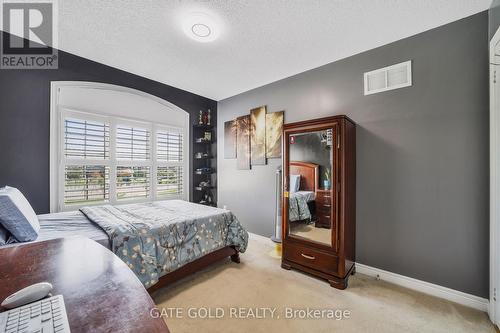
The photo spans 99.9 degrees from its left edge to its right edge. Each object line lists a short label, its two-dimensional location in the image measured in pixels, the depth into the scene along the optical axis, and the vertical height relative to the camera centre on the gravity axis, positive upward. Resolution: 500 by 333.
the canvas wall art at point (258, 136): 3.42 +0.51
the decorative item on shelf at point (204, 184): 4.04 -0.34
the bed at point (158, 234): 1.78 -0.65
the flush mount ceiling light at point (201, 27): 1.96 +1.38
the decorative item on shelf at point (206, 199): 4.20 -0.65
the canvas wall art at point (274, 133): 3.23 +0.52
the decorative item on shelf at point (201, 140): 4.02 +0.50
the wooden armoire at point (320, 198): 2.15 -0.35
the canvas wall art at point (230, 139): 3.88 +0.52
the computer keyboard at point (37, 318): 0.54 -0.42
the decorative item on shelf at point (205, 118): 4.12 +0.95
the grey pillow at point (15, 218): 1.49 -0.38
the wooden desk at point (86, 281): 0.57 -0.43
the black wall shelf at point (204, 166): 4.05 +0.01
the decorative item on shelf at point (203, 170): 4.01 -0.07
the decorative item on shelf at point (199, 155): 4.05 +0.22
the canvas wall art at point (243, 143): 3.64 +0.42
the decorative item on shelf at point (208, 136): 4.11 +0.60
